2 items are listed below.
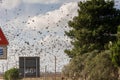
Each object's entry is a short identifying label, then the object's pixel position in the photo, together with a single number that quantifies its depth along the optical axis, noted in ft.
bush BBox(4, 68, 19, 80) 288.10
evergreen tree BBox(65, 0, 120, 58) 187.83
